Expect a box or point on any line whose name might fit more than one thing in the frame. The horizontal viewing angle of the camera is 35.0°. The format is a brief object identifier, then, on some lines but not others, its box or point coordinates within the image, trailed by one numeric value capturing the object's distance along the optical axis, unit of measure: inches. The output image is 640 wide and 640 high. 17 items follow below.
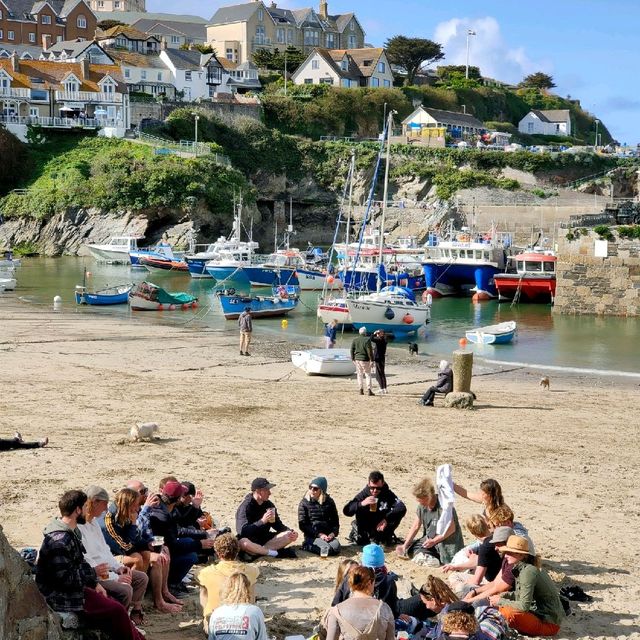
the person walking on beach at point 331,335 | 1089.4
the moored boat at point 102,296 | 1626.5
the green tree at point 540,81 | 4645.7
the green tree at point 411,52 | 4040.4
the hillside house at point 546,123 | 4069.9
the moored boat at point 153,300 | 1576.0
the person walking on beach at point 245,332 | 1036.5
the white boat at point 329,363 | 889.5
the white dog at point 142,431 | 524.1
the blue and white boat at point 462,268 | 1991.9
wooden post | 745.6
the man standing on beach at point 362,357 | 750.5
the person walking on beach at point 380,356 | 757.3
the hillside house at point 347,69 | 3659.0
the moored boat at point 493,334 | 1295.5
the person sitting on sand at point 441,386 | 727.1
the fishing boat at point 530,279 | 1873.8
